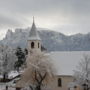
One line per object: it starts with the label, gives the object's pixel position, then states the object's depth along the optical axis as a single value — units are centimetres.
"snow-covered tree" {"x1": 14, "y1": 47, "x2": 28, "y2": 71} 9038
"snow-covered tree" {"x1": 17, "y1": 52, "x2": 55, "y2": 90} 5169
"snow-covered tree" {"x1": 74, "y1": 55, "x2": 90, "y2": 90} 4684
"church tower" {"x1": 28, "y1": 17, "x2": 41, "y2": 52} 6419
